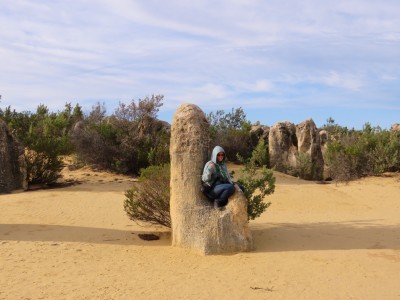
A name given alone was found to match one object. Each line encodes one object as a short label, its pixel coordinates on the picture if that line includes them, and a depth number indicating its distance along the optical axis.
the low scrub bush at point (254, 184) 8.39
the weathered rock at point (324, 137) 26.50
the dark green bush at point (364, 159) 16.42
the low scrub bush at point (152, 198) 8.57
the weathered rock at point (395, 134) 17.92
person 7.34
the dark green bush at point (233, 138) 21.81
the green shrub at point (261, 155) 19.27
